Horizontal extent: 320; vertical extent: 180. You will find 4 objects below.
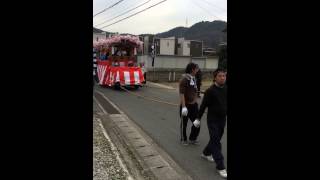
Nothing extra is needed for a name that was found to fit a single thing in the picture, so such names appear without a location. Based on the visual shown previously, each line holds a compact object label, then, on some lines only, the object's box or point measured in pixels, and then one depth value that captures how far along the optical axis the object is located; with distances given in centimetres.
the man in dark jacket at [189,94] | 446
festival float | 1251
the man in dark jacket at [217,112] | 348
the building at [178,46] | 3955
